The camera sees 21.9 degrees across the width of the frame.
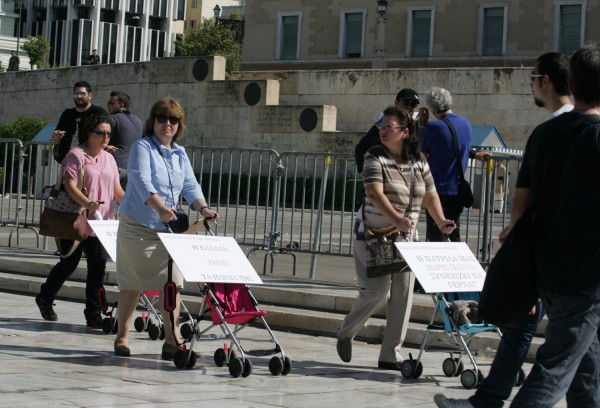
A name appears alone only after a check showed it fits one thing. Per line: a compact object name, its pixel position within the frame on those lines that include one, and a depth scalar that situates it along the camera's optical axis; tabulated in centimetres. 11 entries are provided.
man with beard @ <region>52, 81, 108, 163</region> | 1434
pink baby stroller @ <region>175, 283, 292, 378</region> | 979
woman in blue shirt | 1051
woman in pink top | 1239
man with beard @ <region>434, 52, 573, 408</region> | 711
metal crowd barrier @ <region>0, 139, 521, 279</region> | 1505
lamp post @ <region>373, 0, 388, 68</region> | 5875
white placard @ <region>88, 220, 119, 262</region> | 1194
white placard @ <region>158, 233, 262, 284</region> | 1002
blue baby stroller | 1004
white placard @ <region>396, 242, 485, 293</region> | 1000
